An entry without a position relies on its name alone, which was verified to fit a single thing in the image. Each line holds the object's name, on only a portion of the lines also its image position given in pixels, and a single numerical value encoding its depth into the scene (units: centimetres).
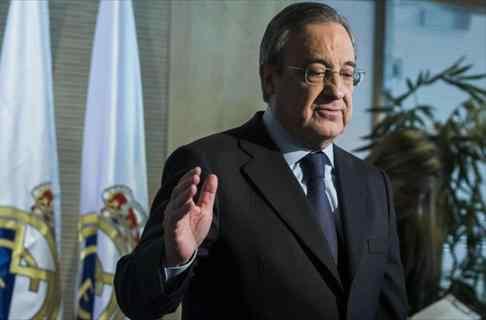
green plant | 989
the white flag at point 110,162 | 692
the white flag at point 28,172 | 663
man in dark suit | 361
